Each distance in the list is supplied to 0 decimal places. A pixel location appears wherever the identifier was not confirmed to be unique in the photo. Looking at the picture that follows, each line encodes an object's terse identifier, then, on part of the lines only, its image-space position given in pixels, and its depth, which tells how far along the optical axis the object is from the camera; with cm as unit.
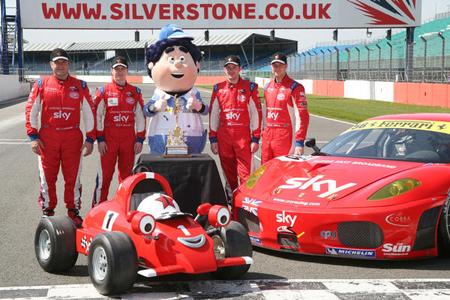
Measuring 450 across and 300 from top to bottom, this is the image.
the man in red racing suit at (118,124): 720
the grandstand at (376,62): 3269
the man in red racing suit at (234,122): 734
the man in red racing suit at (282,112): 750
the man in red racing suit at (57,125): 675
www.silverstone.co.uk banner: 3516
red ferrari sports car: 529
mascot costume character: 703
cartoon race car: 447
